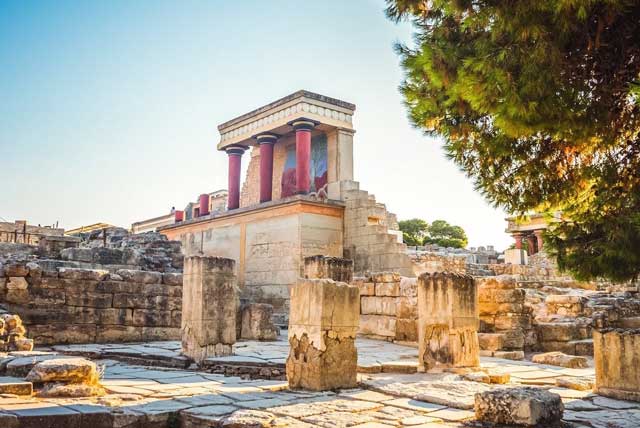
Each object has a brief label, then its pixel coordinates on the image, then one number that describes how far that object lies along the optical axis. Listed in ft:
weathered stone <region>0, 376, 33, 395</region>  16.93
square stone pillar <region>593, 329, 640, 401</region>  19.02
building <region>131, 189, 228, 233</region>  74.64
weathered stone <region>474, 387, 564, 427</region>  14.89
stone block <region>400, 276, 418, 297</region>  36.19
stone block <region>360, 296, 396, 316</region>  37.58
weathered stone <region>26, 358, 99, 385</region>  17.98
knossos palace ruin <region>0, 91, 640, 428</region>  16.31
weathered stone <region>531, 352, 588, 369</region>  27.99
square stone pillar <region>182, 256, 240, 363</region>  26.48
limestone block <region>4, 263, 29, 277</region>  32.17
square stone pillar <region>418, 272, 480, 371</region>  25.23
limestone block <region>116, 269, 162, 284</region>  35.96
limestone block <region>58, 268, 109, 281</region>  33.71
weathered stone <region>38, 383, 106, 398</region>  17.17
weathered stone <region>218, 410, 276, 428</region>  13.98
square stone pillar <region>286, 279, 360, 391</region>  20.26
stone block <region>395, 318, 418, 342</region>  35.99
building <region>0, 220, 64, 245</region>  83.10
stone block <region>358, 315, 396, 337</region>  37.45
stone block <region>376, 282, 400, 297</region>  37.32
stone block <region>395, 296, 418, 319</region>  36.11
